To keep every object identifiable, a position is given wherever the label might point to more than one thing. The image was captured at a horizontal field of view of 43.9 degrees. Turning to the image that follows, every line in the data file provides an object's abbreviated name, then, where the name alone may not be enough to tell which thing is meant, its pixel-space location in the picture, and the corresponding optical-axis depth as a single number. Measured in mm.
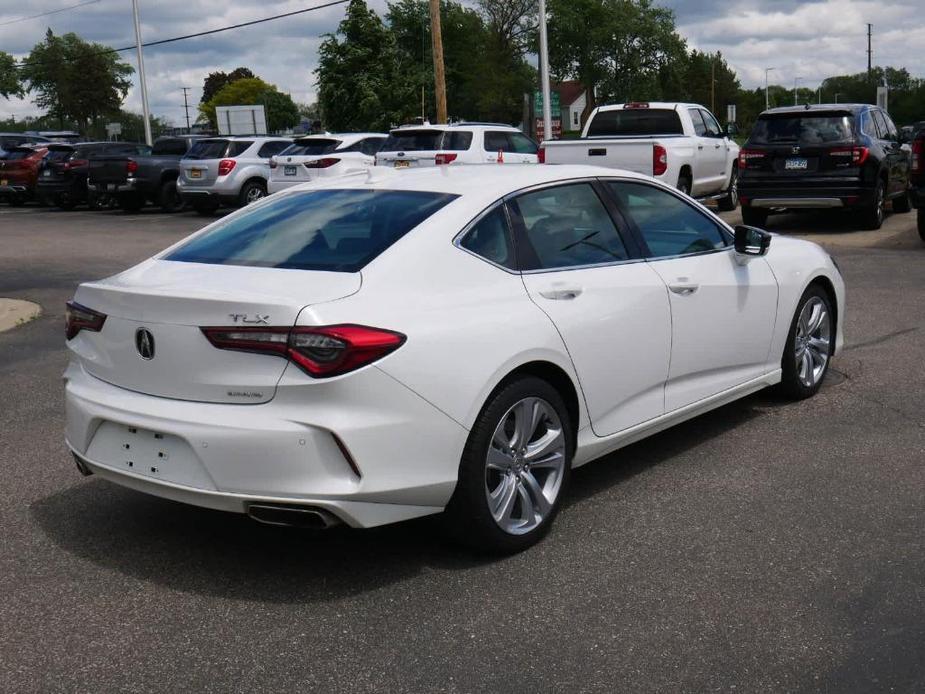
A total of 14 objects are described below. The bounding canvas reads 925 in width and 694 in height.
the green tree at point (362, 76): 74500
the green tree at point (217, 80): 157250
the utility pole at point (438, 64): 31375
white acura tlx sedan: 3980
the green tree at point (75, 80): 102250
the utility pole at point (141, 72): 44969
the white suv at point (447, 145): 20656
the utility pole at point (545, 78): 31573
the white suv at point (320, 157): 22102
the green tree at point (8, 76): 121438
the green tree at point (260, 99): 139912
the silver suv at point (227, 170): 23938
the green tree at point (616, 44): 89438
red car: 30500
